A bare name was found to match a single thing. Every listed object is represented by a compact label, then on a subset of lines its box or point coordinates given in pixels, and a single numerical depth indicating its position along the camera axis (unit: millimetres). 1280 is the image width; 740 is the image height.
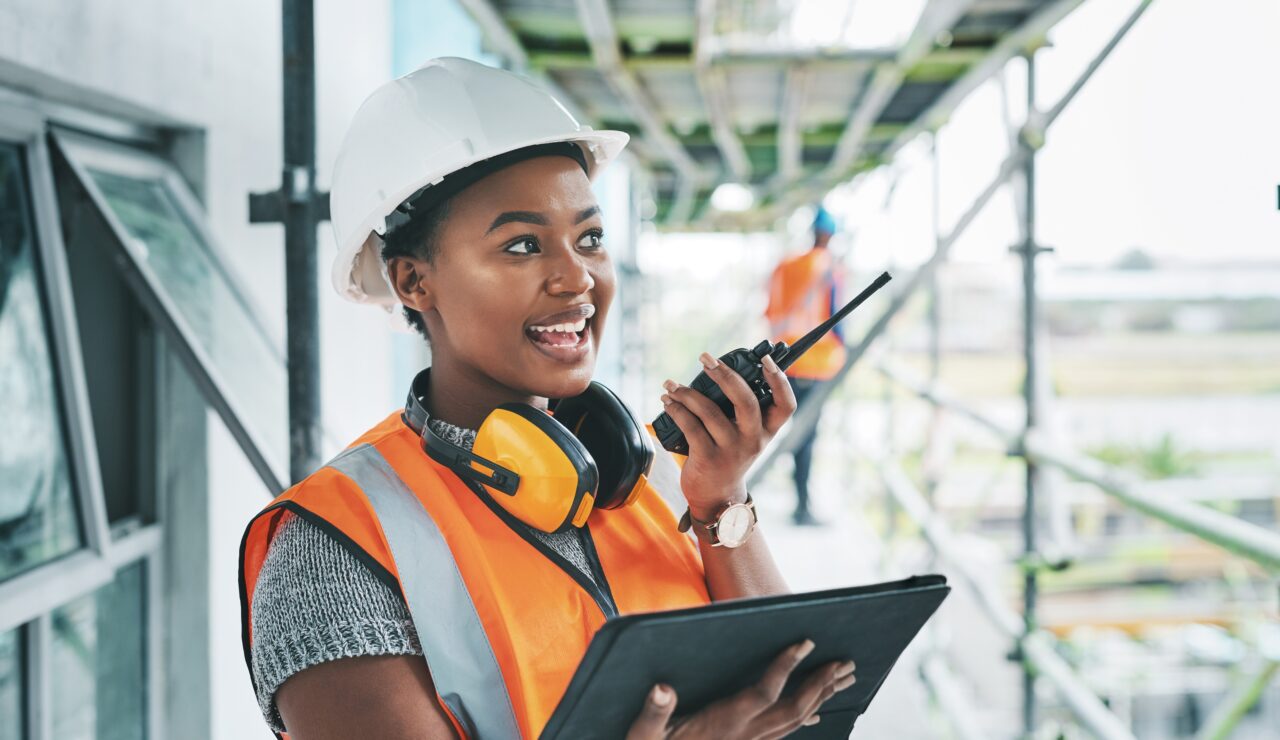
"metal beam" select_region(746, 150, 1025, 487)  3197
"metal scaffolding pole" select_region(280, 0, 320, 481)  1909
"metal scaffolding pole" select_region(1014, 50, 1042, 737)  3234
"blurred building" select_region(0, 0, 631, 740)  1666
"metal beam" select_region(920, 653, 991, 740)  4020
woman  1043
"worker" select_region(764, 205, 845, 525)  6348
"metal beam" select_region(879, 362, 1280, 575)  1839
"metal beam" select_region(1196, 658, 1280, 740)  2523
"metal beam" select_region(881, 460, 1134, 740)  2701
